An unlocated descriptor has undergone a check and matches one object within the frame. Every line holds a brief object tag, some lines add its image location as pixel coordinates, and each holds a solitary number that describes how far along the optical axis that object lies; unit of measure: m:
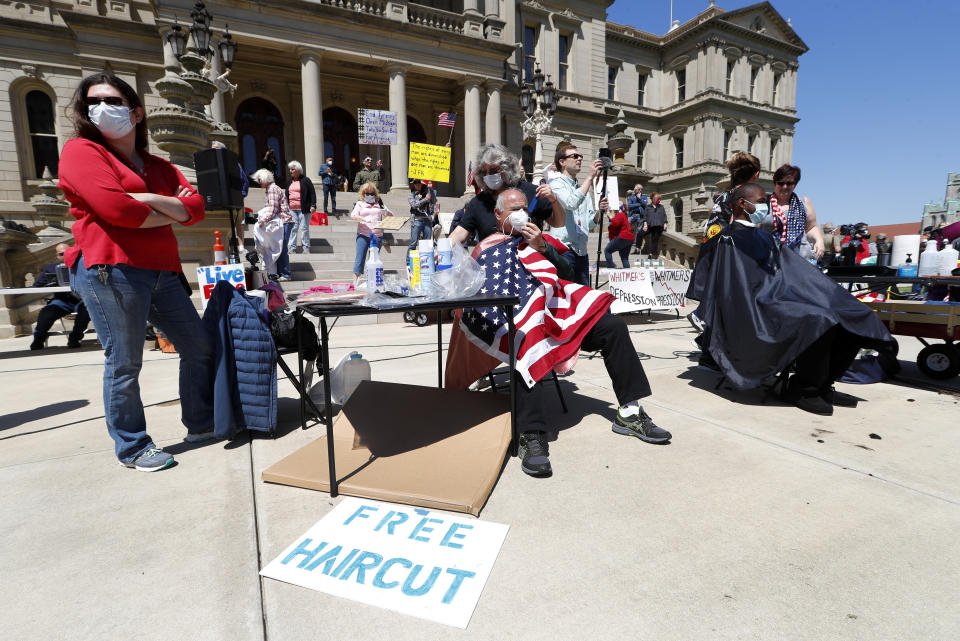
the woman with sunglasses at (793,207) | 4.51
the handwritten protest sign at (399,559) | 1.45
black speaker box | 3.84
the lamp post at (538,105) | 13.04
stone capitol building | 10.86
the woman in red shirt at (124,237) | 2.14
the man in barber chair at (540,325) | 2.51
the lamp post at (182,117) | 7.76
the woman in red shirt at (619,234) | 10.16
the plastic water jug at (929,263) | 5.13
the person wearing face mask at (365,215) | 8.38
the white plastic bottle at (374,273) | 2.65
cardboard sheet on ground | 2.12
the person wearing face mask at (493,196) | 2.83
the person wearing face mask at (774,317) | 3.15
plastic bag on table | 2.50
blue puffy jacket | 2.71
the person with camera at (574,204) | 3.70
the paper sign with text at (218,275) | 3.55
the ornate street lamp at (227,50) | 11.16
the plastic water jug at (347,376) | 3.55
